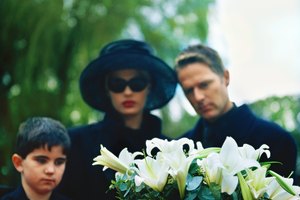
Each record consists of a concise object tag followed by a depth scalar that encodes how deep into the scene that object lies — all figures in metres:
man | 2.61
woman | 2.67
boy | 2.43
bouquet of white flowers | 1.60
